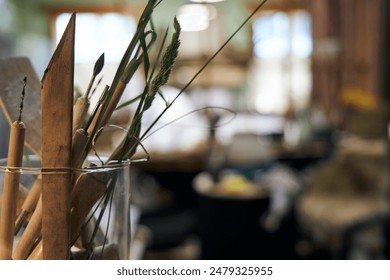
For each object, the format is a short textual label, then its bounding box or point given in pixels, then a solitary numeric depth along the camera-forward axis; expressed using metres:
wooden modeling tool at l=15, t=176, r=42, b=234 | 0.40
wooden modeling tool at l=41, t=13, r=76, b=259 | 0.37
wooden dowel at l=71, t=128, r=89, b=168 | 0.39
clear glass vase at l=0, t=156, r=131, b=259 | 0.39
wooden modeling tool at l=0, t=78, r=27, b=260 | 0.39
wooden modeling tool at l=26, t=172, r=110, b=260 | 0.39
